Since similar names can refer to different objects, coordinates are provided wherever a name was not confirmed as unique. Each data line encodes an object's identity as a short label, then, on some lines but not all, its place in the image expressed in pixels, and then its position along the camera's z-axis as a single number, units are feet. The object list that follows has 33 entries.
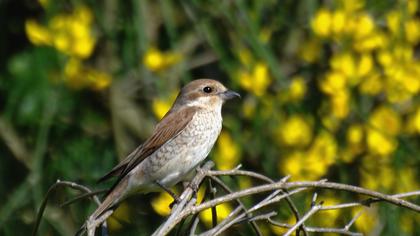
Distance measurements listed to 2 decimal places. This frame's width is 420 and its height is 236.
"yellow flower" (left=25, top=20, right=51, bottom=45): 33.40
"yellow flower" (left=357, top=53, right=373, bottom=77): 32.55
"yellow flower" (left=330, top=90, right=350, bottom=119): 32.32
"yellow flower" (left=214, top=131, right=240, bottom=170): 31.76
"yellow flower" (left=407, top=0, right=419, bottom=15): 33.40
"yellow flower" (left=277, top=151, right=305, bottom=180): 31.73
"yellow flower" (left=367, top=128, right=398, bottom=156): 31.73
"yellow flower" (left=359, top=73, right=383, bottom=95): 32.91
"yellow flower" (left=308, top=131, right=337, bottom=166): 32.17
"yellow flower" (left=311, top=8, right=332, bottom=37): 32.89
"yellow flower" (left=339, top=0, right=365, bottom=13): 33.47
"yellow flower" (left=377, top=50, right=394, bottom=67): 32.78
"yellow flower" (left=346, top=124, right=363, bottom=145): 32.73
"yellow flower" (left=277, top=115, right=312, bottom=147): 32.65
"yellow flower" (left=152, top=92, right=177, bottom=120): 32.81
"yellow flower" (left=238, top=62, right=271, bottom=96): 32.83
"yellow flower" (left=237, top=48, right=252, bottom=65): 33.87
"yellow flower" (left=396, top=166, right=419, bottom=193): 31.35
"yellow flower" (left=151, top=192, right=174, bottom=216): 28.89
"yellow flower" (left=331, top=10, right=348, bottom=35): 32.76
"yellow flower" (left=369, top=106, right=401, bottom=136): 32.50
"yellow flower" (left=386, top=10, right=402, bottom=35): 33.27
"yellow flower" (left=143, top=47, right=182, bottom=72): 33.63
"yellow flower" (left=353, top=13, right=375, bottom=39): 32.89
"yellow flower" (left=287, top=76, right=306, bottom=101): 33.14
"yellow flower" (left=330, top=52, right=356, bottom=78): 32.42
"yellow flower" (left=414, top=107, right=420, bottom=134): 32.37
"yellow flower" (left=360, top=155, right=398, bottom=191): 31.81
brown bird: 24.89
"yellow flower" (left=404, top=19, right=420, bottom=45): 33.83
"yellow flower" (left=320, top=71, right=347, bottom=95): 32.17
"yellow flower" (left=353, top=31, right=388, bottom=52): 33.30
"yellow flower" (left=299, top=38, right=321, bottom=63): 35.25
